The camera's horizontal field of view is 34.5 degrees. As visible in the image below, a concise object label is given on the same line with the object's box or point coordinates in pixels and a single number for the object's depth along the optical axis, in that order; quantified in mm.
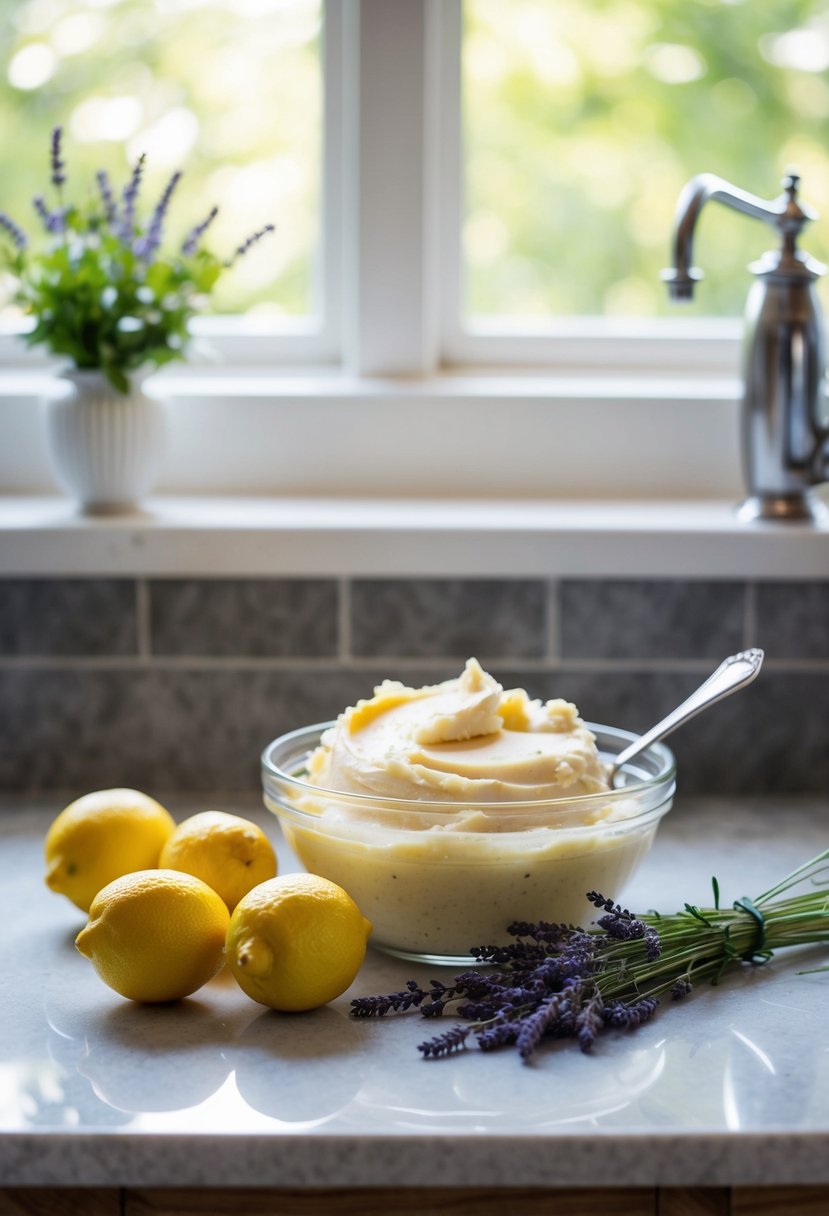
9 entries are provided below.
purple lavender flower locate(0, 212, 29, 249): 1391
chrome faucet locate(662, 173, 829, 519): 1357
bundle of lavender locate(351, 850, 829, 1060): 844
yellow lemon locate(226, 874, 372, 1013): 866
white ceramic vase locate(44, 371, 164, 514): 1393
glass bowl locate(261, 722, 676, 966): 938
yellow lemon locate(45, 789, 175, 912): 1058
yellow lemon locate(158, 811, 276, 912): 1026
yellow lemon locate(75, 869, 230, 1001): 888
